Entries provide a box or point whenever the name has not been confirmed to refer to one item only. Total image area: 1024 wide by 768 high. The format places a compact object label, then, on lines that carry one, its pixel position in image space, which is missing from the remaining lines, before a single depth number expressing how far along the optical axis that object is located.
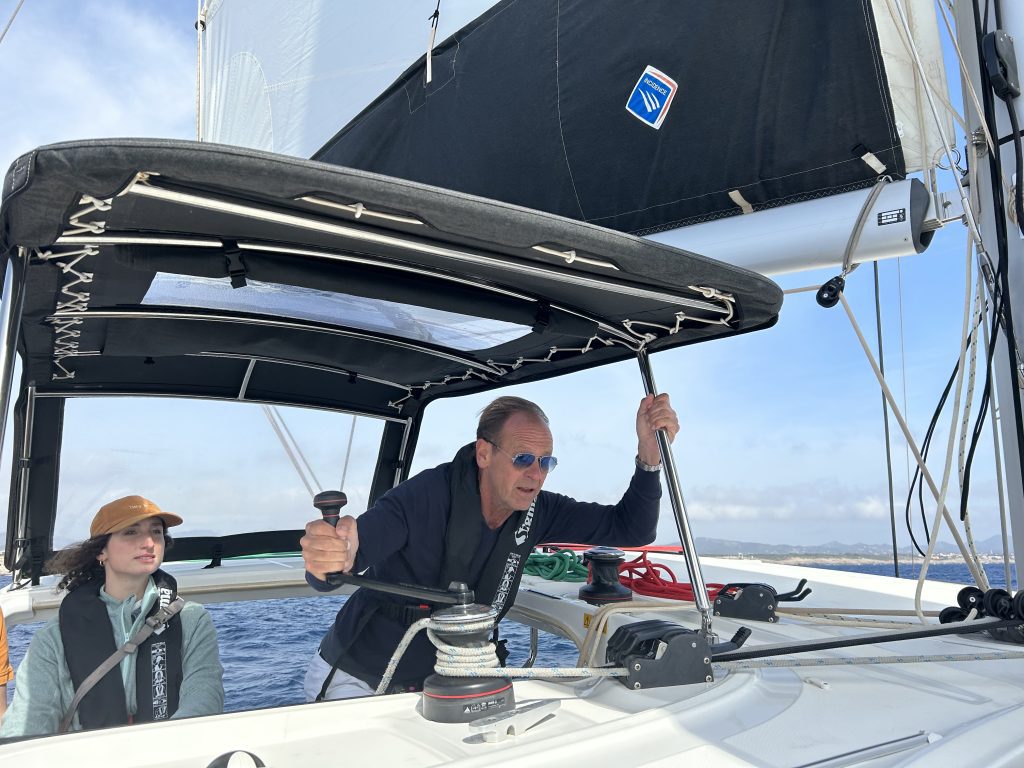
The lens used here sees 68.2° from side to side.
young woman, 2.17
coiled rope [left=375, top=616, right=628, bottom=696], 1.47
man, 2.31
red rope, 2.88
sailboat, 1.31
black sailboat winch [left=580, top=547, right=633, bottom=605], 2.80
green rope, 3.52
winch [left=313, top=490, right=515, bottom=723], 1.45
